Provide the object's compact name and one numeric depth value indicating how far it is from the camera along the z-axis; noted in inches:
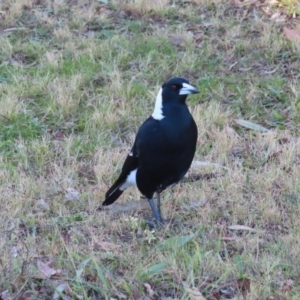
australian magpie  337.1
